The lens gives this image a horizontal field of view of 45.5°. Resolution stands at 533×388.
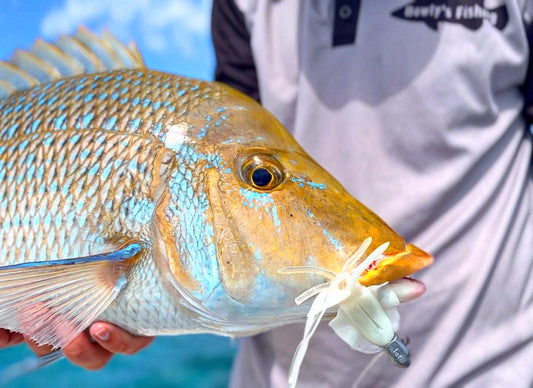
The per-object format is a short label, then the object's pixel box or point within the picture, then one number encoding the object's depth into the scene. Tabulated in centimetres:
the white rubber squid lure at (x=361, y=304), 36
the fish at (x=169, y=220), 39
